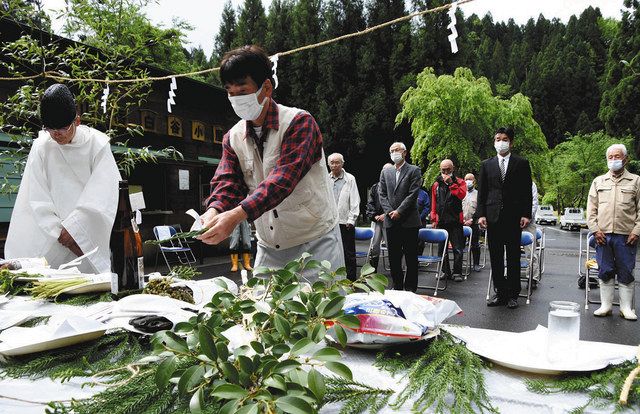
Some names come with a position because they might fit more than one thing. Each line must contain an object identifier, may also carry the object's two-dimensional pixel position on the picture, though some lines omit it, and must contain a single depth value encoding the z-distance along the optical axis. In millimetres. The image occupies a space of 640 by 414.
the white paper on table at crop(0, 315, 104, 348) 1162
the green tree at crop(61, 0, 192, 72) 4879
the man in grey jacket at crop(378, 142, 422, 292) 6785
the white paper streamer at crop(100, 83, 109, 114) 5071
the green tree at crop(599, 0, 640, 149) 20797
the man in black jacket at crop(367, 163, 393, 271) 8352
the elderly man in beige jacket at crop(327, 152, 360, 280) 8047
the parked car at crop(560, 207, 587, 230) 30228
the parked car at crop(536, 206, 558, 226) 37906
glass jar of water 1049
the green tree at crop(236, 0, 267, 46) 28062
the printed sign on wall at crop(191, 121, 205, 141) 14852
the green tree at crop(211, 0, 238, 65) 29578
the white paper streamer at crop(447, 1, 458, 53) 3838
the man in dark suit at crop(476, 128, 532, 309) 5922
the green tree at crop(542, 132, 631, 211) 34584
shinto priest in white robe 2781
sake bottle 1931
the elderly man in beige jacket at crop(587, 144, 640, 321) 5453
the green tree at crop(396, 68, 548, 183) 20969
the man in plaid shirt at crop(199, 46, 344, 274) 1898
